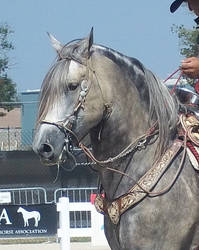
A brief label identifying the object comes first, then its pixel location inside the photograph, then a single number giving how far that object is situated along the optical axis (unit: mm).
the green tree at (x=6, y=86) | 41781
